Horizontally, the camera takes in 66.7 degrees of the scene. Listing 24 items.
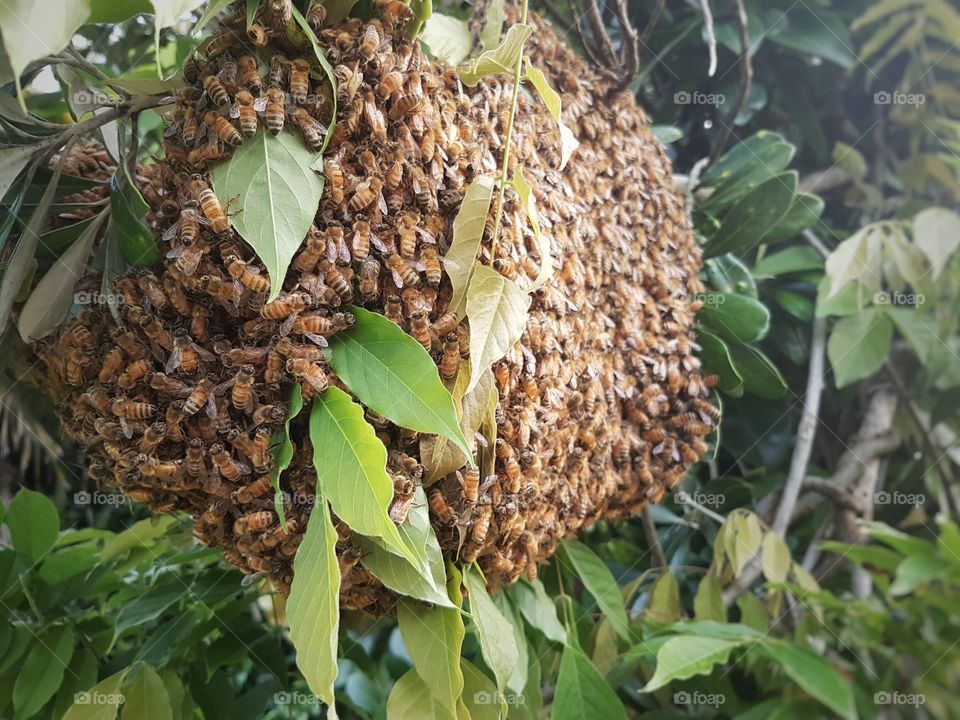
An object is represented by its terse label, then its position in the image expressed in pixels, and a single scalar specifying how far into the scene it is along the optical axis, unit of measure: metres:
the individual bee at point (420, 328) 0.16
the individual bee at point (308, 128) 0.16
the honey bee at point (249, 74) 0.16
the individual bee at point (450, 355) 0.17
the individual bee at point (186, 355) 0.16
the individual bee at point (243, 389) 0.16
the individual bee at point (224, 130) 0.16
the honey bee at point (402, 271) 0.16
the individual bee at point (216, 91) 0.16
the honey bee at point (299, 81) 0.16
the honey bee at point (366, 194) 0.16
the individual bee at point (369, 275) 0.16
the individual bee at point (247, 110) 0.16
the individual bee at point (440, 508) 0.17
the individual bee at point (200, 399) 0.16
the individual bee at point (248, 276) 0.16
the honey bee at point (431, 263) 0.16
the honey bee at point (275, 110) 0.16
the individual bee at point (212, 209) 0.15
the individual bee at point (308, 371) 0.16
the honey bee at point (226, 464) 0.16
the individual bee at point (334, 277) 0.16
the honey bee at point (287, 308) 0.16
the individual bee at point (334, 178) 0.16
